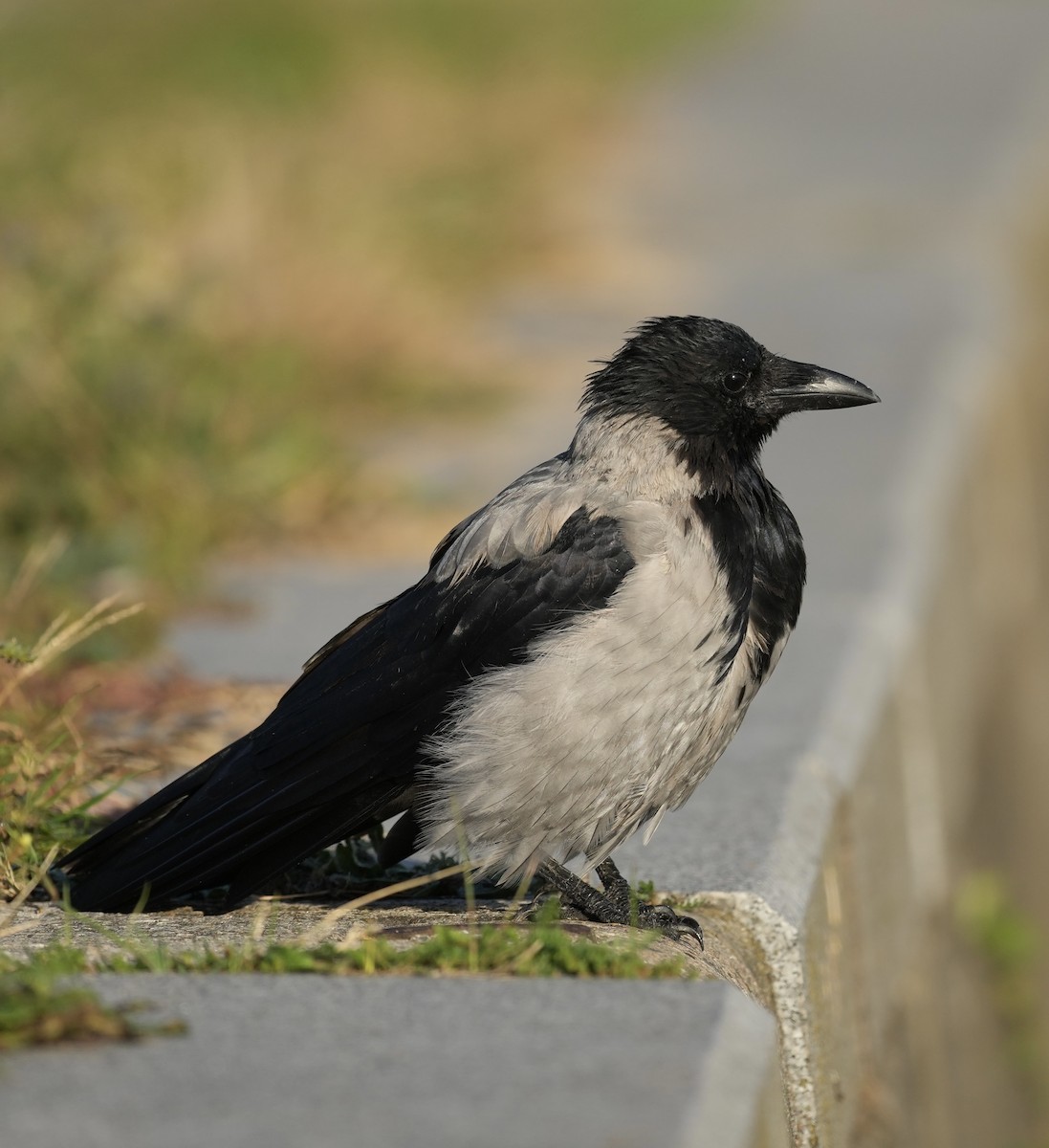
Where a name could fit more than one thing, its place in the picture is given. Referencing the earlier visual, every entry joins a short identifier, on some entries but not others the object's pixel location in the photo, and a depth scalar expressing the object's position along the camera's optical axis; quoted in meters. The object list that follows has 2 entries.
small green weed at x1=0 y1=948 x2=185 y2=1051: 5.39
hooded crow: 7.20
